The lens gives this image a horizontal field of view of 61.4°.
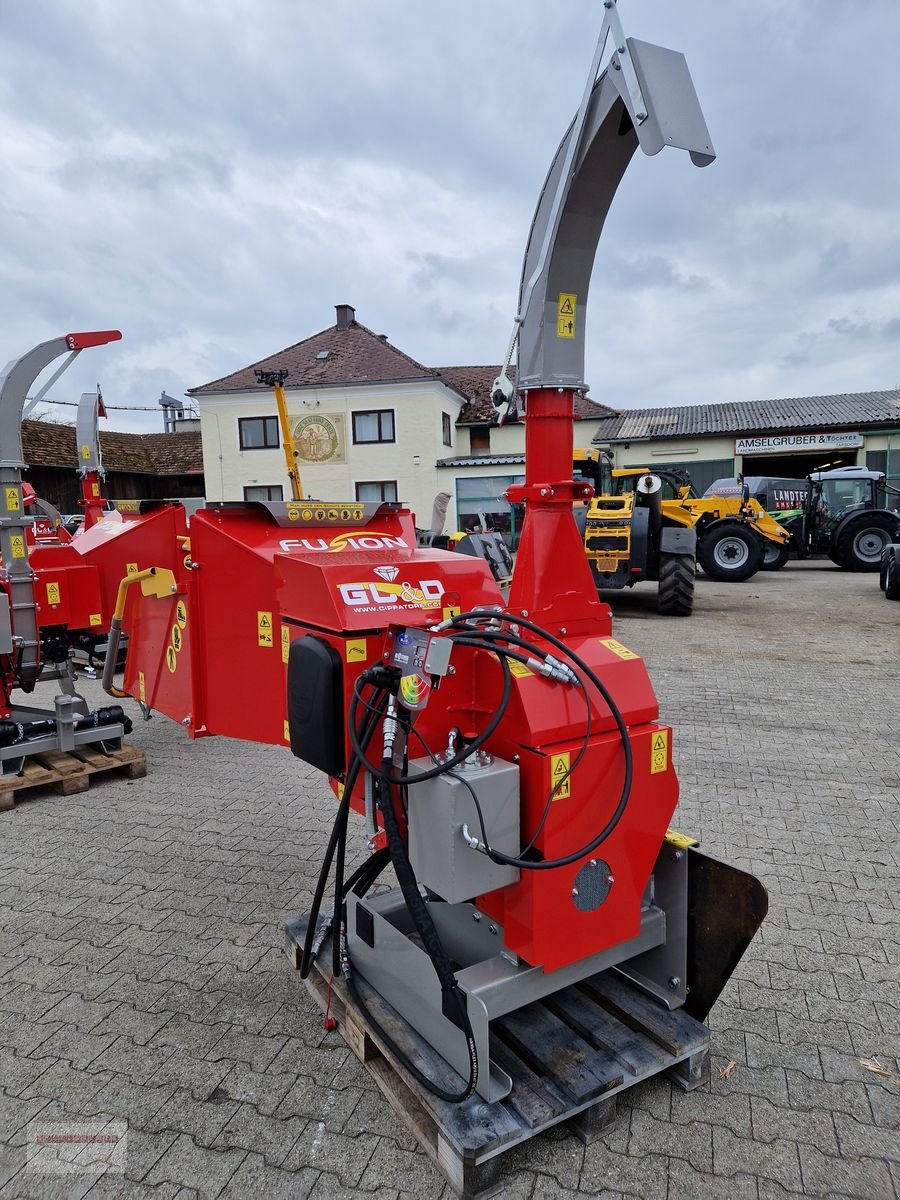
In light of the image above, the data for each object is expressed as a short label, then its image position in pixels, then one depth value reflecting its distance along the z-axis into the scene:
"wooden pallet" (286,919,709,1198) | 1.93
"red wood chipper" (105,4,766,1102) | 1.97
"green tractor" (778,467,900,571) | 16.48
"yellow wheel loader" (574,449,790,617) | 10.69
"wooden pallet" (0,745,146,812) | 4.49
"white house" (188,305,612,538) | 24.12
